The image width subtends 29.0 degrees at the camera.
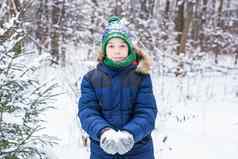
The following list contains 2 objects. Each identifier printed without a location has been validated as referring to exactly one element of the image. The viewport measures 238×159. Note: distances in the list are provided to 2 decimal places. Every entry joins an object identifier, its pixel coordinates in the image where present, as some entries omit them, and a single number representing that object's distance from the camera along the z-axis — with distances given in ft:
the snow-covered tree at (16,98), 13.14
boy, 8.79
